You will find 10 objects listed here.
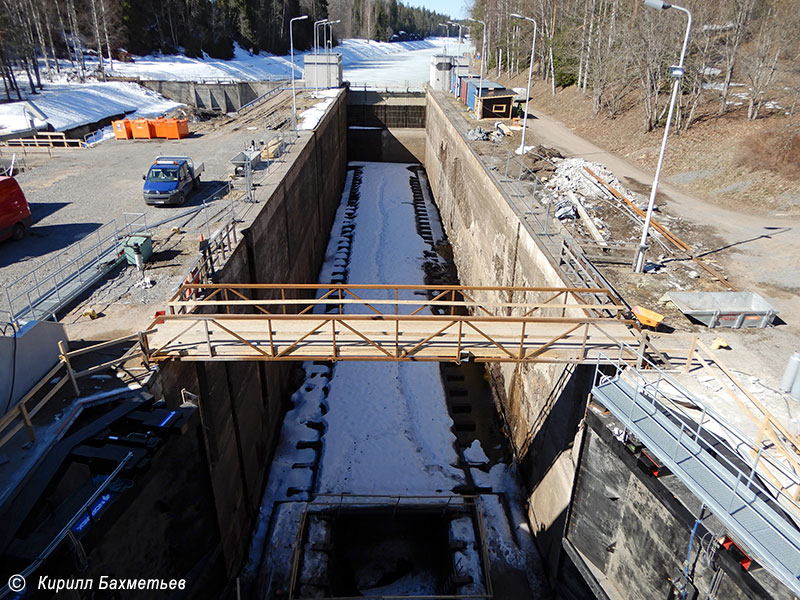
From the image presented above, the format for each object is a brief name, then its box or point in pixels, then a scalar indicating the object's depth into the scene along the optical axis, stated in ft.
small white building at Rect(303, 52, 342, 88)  162.40
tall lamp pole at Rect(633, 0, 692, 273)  36.14
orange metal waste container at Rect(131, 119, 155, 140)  104.01
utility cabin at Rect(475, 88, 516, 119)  124.47
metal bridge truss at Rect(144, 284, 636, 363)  32.96
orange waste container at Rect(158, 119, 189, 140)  104.37
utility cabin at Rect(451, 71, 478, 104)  152.15
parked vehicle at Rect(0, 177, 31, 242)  52.70
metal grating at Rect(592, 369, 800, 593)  22.07
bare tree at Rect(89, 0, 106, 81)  199.52
